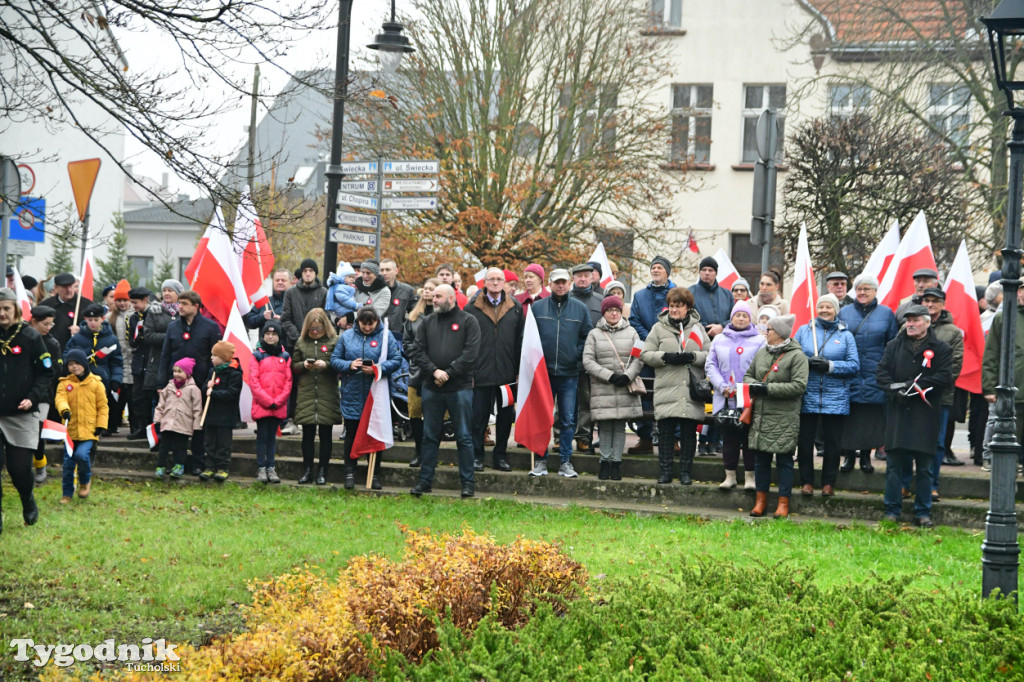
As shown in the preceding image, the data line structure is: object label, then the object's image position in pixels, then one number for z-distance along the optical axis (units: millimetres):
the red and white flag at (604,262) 15667
